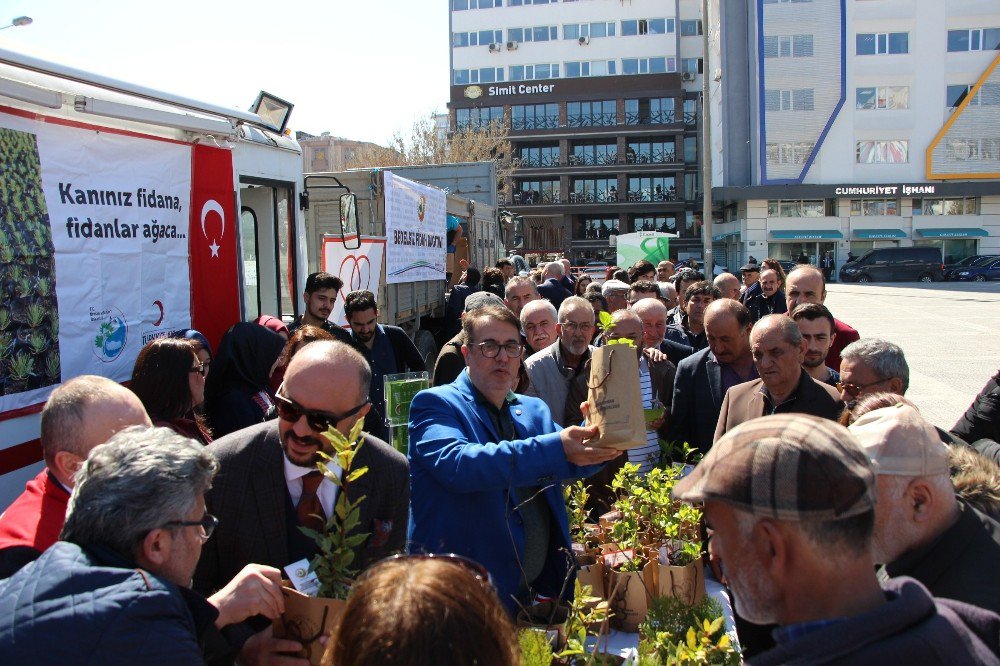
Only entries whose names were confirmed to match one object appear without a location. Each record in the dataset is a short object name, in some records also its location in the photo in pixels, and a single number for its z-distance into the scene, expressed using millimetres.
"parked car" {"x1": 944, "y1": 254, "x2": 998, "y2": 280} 43750
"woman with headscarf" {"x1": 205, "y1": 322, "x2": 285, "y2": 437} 4547
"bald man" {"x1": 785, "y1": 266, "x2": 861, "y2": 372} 6434
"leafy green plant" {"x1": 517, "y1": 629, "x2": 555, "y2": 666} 2082
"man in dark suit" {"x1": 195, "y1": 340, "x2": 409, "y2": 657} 2510
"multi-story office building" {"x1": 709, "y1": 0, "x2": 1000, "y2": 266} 47469
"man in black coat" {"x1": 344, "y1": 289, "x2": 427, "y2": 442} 5906
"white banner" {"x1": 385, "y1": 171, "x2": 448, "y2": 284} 9508
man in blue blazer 2537
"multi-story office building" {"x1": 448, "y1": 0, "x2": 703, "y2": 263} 59094
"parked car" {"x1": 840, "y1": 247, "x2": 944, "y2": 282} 43719
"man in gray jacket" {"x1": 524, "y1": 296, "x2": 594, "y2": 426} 4871
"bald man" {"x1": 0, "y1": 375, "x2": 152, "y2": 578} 2434
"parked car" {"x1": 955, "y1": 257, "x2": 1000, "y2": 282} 42688
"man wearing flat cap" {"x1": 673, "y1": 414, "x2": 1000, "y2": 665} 1396
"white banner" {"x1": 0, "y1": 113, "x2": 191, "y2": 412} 3848
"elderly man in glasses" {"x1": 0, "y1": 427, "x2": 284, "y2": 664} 1576
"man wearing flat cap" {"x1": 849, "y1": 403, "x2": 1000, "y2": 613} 2088
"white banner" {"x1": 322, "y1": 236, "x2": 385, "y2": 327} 7488
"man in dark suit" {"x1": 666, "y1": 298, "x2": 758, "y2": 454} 4715
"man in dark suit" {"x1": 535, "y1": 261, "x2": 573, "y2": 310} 11305
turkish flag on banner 5391
